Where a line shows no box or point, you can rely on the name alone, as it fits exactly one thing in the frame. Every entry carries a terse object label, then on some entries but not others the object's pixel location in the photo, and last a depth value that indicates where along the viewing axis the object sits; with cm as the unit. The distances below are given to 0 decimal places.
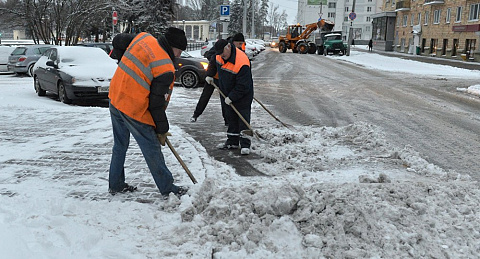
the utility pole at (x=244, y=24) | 2892
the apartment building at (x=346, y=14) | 9260
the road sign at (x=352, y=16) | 3204
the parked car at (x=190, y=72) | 1433
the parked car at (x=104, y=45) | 2100
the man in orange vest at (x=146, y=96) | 390
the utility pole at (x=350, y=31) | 3212
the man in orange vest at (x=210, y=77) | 774
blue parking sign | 1643
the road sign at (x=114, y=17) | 2399
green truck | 3922
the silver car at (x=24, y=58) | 1847
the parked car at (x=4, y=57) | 2040
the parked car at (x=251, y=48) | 3262
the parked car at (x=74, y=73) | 1042
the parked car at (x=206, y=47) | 2744
